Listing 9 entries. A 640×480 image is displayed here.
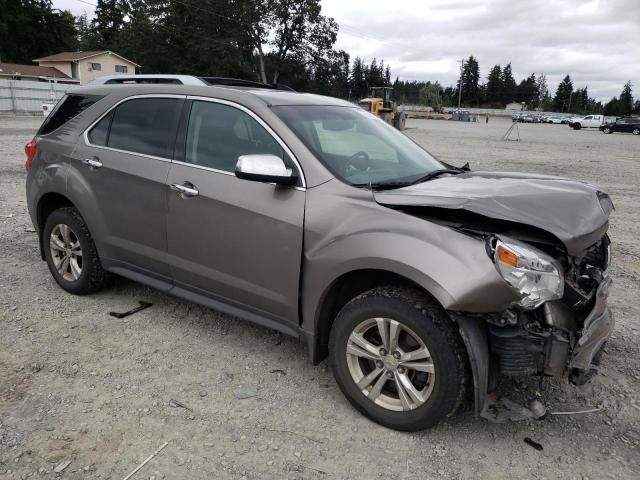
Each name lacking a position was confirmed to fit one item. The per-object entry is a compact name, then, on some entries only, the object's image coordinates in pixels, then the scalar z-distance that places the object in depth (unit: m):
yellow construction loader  30.24
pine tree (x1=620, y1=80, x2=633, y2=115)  115.44
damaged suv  2.53
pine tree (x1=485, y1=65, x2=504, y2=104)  133.25
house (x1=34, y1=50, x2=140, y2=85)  60.25
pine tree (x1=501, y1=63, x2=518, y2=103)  133.25
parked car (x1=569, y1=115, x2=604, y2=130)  52.69
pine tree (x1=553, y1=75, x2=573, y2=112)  128.62
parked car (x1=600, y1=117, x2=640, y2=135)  43.78
